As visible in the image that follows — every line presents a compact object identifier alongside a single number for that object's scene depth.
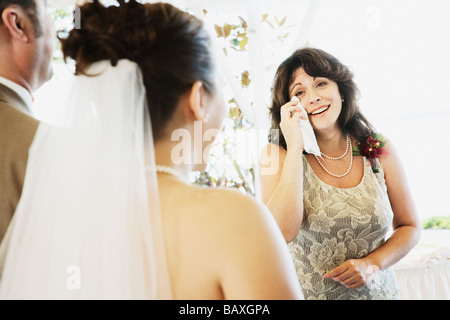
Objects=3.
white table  2.97
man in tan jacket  1.39
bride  0.90
